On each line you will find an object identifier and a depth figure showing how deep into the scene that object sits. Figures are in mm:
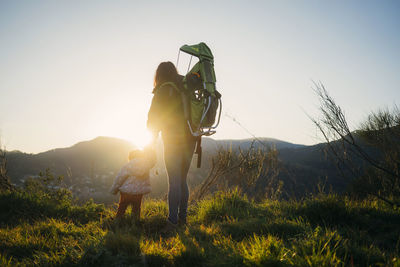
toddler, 3234
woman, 2682
